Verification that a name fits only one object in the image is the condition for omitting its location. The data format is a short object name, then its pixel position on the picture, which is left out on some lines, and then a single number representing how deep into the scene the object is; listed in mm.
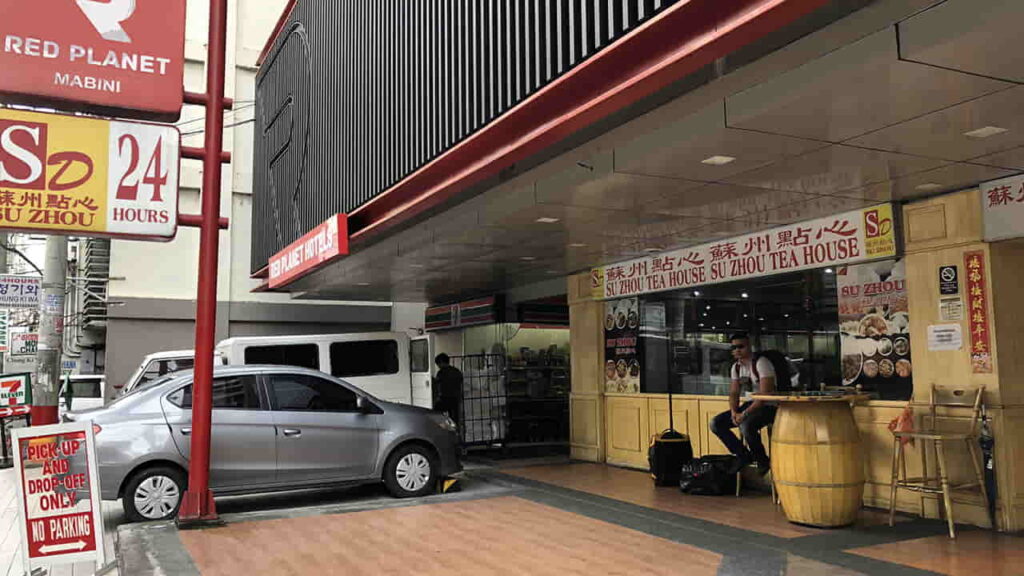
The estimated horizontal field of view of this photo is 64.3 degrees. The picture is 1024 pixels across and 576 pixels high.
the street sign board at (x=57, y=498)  5691
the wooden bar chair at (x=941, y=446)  6473
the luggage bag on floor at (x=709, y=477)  8531
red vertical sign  6641
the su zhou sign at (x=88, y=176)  6621
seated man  8031
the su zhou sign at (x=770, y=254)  7495
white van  13102
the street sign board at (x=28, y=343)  16641
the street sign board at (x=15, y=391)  13602
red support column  7365
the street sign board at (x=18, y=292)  13477
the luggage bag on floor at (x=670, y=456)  9133
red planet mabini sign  6555
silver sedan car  7812
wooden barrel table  6695
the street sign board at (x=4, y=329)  15838
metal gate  13016
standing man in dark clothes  12703
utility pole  12078
